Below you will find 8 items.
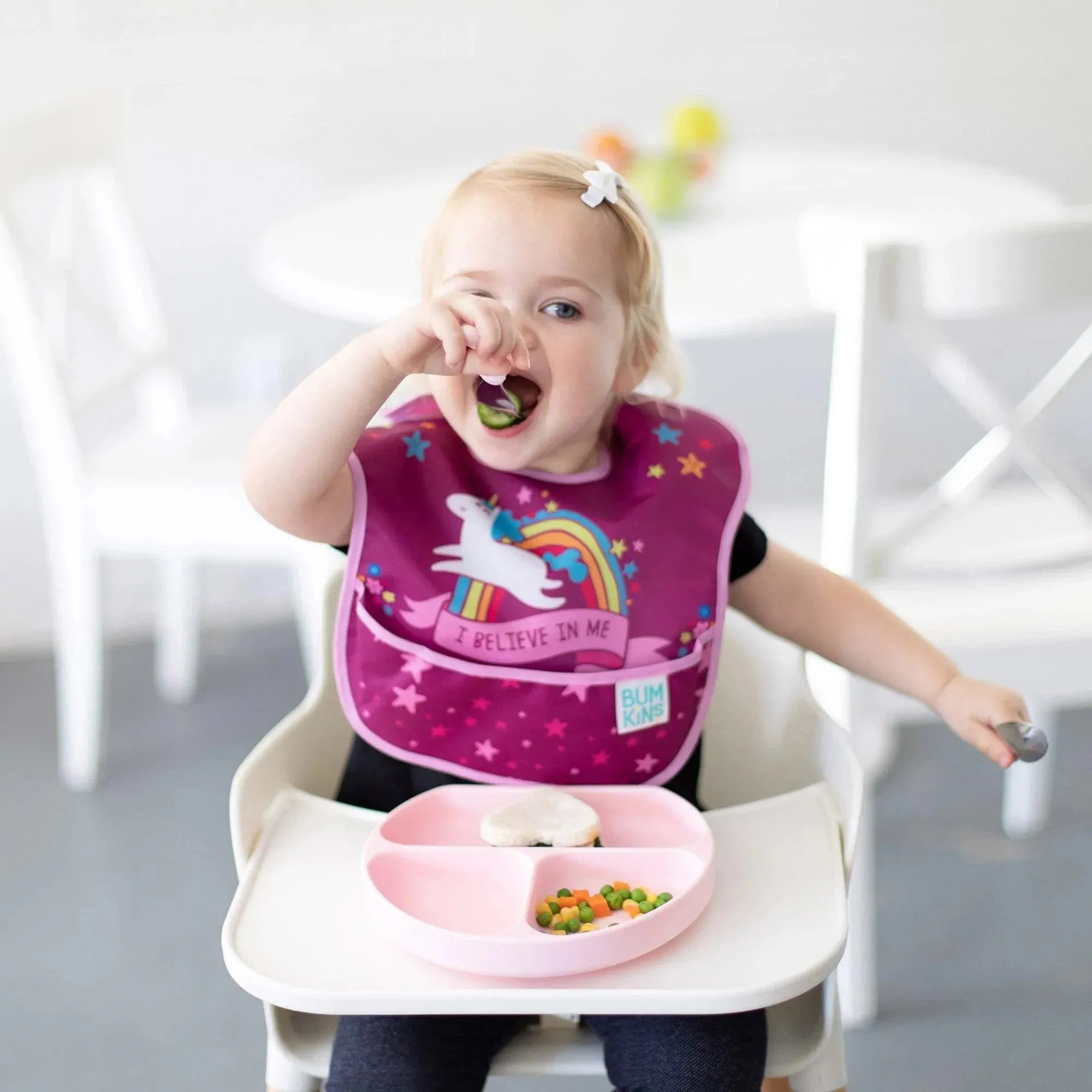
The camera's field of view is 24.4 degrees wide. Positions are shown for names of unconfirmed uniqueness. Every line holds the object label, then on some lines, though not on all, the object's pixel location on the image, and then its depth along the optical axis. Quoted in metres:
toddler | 1.79
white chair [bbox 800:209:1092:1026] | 2.01
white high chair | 1.58
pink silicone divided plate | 1.58
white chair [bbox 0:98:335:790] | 2.66
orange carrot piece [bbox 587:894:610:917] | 1.64
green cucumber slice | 1.81
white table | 2.37
